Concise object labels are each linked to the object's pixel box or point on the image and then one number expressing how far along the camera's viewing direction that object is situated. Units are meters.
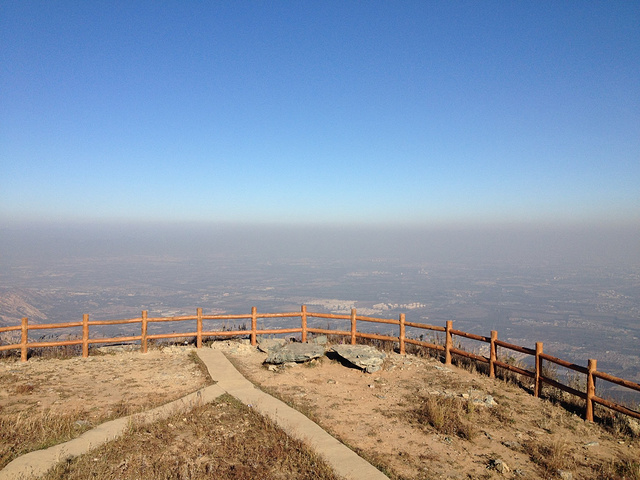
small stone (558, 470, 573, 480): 5.98
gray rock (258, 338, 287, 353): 12.97
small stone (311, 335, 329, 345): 13.77
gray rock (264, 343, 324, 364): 11.73
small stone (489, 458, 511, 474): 6.16
